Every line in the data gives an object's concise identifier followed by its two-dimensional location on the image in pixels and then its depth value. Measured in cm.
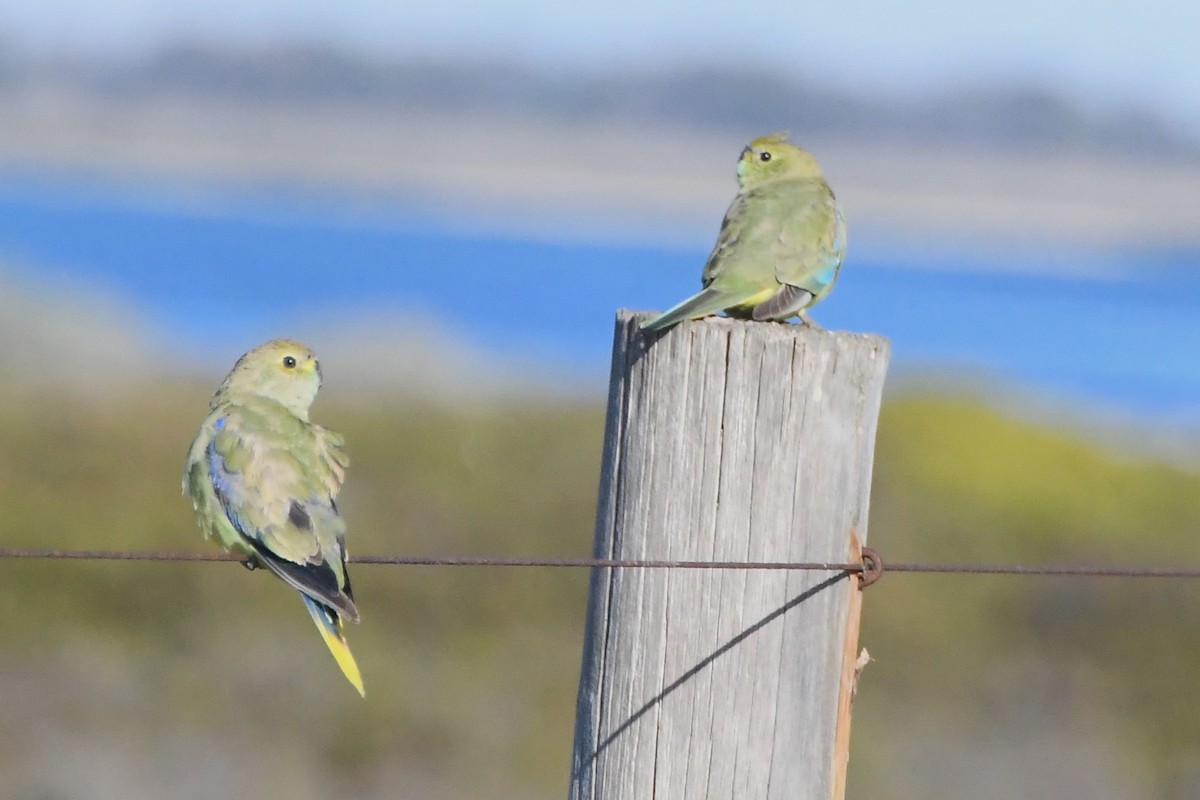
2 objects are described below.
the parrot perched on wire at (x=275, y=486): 991
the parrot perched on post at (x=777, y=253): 1025
